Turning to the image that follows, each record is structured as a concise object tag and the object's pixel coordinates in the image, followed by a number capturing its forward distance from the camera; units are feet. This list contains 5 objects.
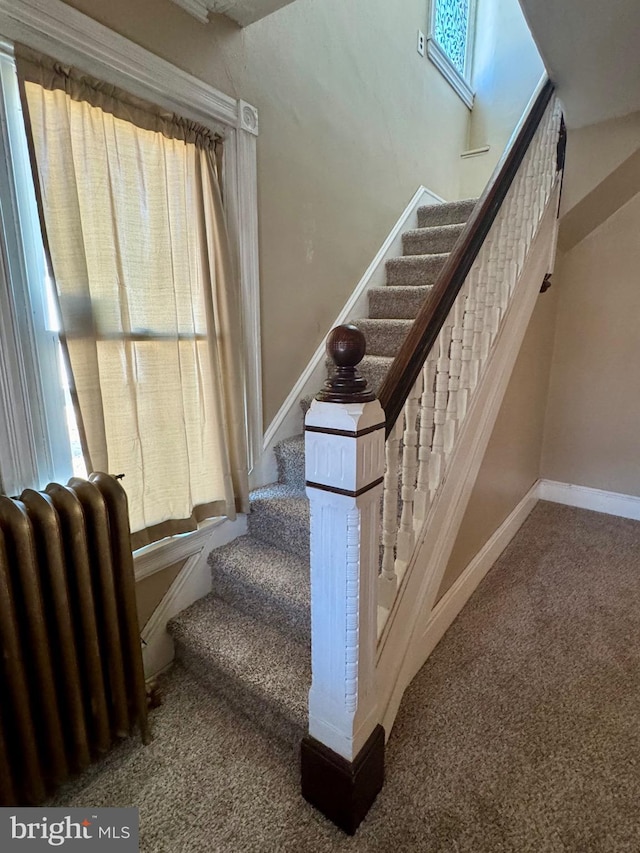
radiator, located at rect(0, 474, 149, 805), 3.47
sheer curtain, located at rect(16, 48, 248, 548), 4.02
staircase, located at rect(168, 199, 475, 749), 4.60
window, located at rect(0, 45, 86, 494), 3.82
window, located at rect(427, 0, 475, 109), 10.25
